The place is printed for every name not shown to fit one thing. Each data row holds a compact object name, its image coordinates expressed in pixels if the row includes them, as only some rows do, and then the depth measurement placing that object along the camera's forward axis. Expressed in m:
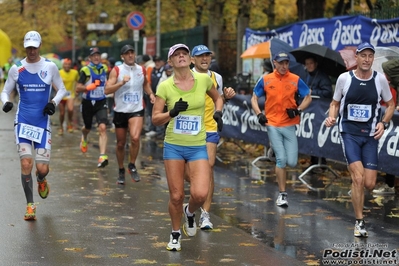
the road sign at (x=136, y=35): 30.68
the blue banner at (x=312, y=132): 12.64
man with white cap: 10.47
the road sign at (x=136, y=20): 29.77
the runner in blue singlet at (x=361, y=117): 9.64
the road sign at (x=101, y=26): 36.85
